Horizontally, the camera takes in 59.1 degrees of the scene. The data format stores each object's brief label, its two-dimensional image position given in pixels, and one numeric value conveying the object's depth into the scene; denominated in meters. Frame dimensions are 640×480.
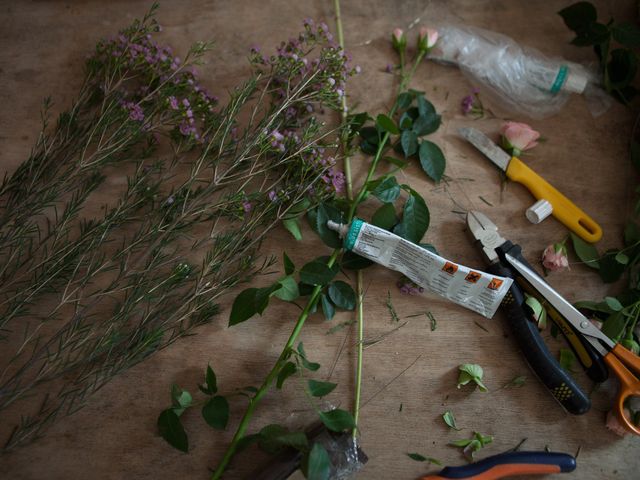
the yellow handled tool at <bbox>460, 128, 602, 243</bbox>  1.28
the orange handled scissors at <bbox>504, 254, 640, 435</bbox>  1.15
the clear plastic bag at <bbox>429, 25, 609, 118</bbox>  1.38
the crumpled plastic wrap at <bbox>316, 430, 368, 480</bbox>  1.06
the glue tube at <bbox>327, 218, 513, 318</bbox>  1.16
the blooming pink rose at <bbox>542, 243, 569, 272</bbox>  1.24
